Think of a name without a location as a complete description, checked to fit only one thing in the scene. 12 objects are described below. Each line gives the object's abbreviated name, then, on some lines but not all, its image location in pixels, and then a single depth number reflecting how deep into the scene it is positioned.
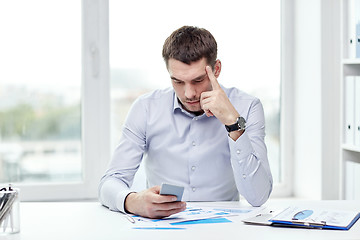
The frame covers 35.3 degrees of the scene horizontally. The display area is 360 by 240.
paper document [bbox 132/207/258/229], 1.70
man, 2.07
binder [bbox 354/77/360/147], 2.77
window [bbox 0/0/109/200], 3.31
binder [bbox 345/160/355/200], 2.88
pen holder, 1.60
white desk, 1.55
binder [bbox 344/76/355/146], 2.82
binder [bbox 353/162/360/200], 2.83
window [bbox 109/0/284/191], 3.42
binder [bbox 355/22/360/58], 2.78
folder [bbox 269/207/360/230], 1.64
